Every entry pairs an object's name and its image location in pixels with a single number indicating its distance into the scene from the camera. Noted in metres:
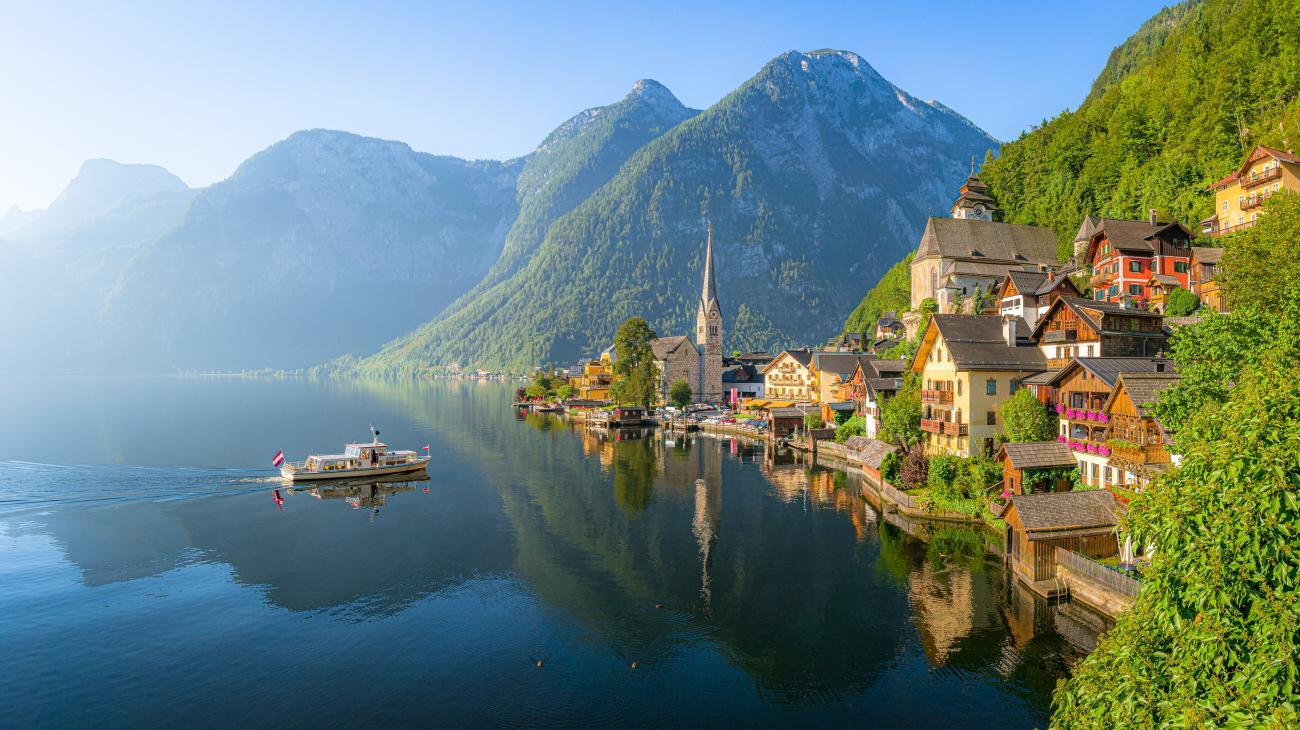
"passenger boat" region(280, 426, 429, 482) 71.06
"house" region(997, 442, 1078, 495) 44.62
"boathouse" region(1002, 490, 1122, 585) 35.78
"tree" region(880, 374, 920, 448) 65.81
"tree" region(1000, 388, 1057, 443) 49.69
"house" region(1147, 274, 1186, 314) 65.81
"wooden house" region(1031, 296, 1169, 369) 49.59
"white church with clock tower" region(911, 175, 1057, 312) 100.62
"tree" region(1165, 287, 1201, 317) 60.72
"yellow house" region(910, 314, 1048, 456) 55.59
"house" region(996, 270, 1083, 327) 67.75
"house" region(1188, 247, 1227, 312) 64.19
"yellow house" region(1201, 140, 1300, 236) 63.09
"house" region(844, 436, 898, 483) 64.75
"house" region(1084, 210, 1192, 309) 69.12
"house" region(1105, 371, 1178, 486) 37.84
